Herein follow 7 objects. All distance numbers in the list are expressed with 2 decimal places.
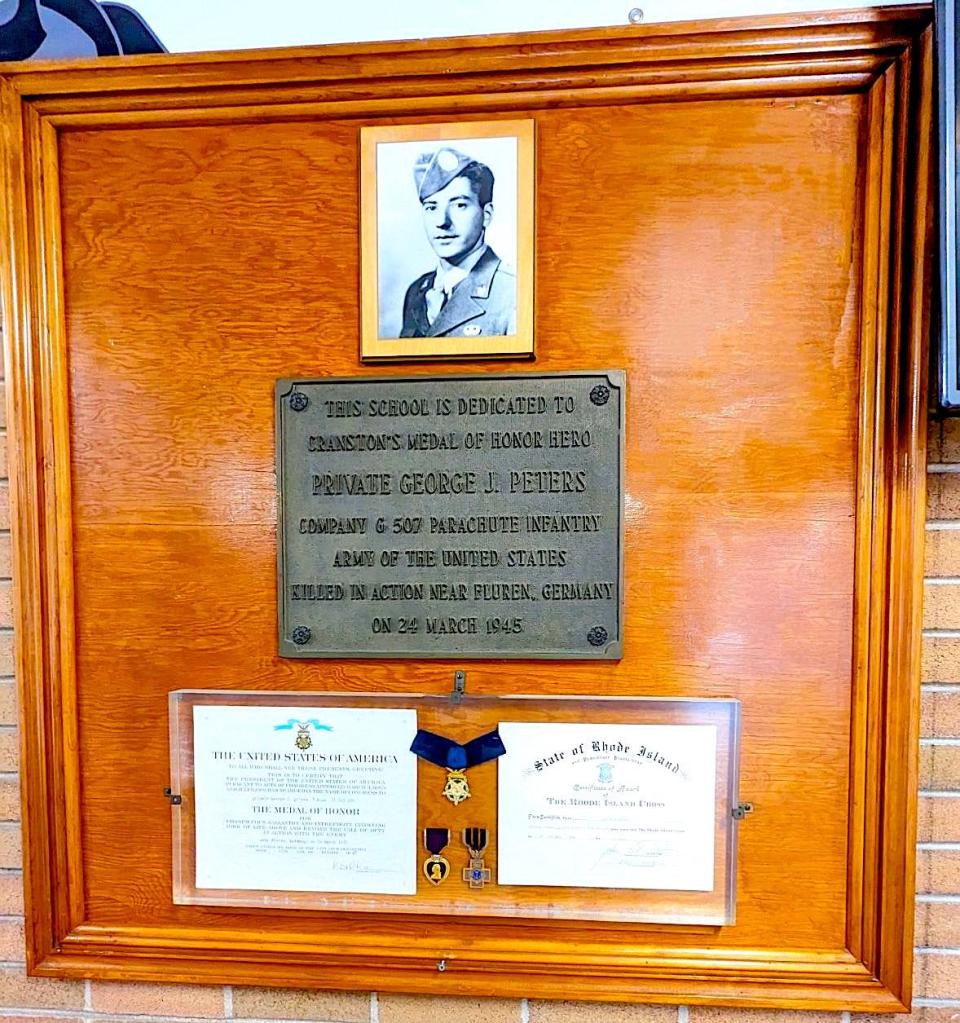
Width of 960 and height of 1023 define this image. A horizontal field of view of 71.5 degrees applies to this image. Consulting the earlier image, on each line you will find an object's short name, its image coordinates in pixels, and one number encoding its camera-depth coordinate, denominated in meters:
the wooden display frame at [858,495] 1.13
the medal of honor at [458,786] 1.23
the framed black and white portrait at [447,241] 1.18
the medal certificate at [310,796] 1.24
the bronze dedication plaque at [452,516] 1.19
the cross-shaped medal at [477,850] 1.23
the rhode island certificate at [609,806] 1.21
